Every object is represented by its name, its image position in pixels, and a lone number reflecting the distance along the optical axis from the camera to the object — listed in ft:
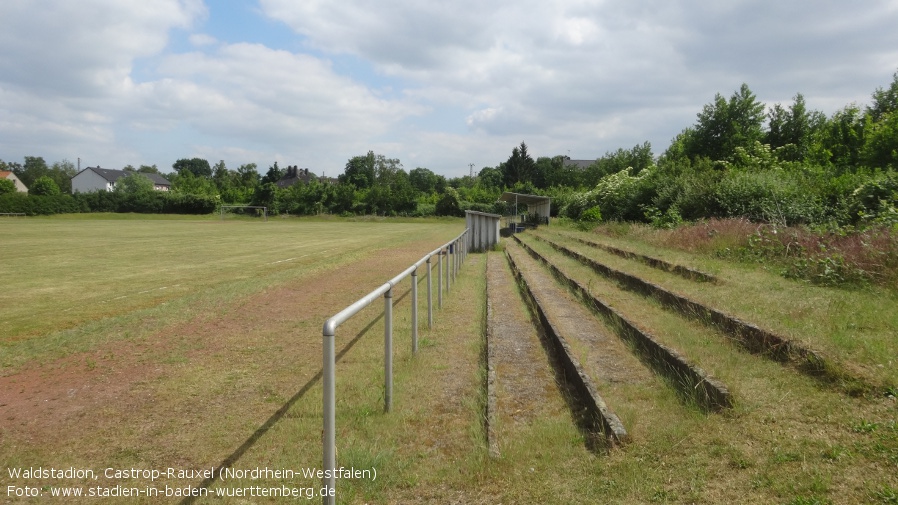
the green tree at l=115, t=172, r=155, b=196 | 298.97
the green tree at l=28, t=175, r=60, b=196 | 290.15
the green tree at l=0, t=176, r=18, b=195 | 268.21
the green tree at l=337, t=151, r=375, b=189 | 333.01
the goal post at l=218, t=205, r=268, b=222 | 225.15
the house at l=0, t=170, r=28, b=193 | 337.31
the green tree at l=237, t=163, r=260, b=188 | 340.59
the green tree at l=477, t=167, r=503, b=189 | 367.82
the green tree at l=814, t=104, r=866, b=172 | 107.79
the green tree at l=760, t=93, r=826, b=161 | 140.97
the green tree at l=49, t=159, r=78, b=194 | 387.96
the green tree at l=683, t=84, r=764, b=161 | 152.05
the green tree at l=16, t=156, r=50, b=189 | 394.11
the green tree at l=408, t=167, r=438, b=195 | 402.72
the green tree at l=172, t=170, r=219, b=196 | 282.09
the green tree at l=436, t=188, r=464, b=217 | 235.81
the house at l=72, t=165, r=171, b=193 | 360.07
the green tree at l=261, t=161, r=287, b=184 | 304.73
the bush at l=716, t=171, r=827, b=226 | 49.39
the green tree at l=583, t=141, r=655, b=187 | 204.23
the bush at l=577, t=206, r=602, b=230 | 100.22
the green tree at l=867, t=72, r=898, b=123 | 117.92
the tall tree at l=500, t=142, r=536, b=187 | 300.61
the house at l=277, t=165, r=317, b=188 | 421.38
